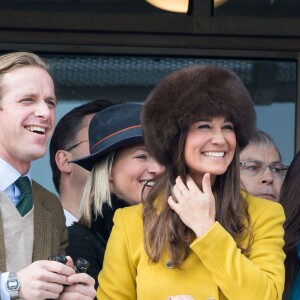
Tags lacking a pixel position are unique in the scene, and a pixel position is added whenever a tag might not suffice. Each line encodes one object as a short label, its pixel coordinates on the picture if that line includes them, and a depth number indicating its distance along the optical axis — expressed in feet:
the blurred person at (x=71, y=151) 38.96
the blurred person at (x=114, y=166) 34.65
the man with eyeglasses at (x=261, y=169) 38.81
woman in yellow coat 30.04
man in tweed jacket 29.43
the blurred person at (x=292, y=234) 33.17
